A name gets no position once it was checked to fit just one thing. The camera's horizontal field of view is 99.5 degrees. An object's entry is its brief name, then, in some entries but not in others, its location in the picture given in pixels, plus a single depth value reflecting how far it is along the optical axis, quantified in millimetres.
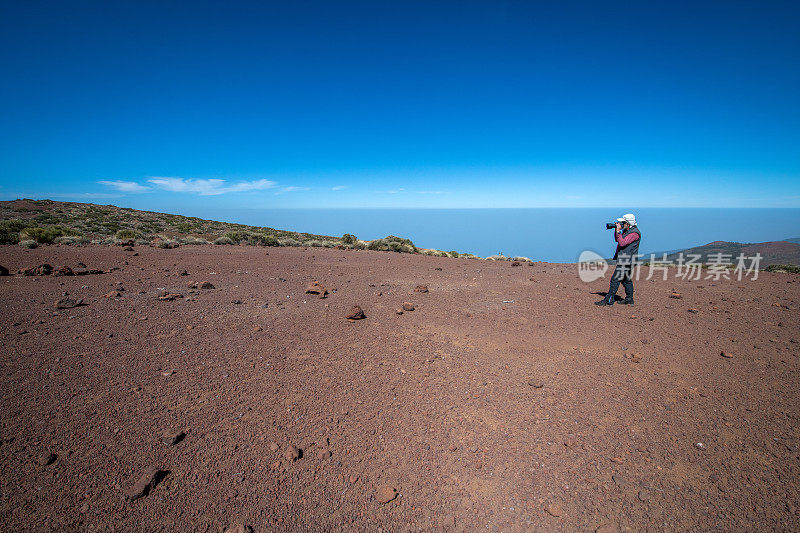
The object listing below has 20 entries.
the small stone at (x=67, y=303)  5660
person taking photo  7531
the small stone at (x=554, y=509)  2471
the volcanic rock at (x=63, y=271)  7781
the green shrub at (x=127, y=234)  15784
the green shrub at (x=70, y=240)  12867
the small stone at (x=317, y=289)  7492
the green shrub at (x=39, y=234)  12745
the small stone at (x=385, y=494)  2555
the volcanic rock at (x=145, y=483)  2428
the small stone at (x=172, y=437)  2896
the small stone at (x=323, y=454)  2895
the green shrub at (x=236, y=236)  16511
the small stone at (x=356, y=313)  5971
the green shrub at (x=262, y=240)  16359
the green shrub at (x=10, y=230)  11875
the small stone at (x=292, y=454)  2848
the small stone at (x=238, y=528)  2268
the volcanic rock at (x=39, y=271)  7664
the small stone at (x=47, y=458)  2609
